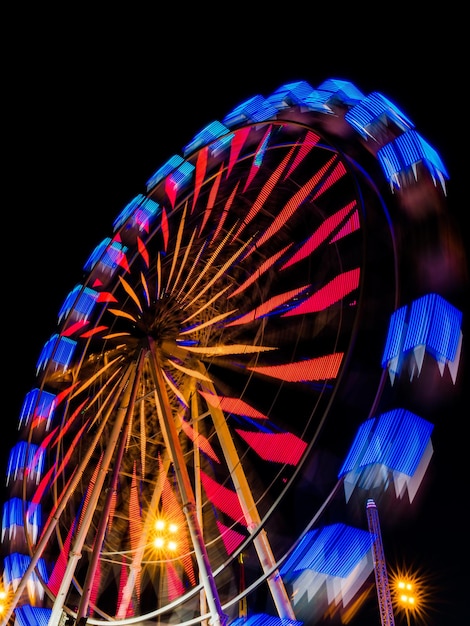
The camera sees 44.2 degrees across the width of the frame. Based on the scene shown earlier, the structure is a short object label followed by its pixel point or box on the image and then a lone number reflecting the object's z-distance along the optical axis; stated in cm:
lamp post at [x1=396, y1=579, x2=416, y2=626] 1265
